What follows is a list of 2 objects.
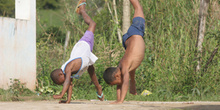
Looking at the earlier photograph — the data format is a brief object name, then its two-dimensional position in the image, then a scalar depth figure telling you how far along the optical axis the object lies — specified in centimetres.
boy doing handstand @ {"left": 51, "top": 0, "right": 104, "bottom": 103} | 1181
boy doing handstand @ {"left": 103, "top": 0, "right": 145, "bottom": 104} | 1124
